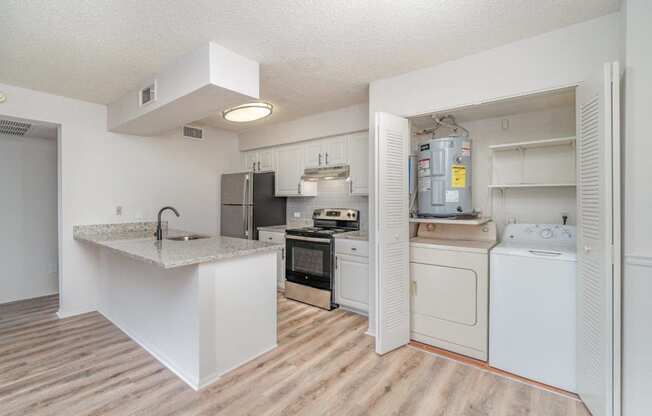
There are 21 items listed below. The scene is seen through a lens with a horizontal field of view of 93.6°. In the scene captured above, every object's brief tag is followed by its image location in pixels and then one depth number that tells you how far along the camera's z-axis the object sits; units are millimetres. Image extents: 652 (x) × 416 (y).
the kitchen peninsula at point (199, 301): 2064
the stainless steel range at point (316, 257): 3545
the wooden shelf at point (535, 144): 2439
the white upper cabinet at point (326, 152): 3885
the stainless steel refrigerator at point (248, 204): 4289
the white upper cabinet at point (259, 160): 4670
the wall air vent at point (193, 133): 4339
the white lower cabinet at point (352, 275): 3312
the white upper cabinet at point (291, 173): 4293
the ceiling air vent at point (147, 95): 2707
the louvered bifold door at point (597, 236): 1600
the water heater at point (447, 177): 2703
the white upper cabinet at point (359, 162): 3627
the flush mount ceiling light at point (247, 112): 2953
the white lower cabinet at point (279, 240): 4102
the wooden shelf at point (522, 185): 2369
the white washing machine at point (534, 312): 2023
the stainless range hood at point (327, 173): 3846
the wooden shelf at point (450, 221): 2572
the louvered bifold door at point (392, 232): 2484
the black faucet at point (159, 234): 2904
